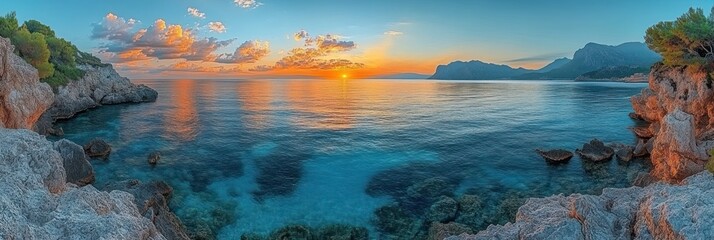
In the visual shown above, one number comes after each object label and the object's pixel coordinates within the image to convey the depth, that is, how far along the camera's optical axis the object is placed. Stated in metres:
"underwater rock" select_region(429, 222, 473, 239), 23.75
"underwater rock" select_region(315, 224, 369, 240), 26.08
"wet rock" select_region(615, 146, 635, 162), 41.03
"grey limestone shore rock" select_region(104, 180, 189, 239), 23.50
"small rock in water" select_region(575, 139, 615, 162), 41.62
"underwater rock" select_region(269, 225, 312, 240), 25.80
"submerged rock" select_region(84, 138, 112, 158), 43.62
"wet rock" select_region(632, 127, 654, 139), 54.22
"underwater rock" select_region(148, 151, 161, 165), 42.31
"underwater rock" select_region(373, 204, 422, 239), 26.75
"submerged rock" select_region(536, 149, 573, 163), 42.28
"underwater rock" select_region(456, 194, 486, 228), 27.96
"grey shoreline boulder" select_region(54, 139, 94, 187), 31.98
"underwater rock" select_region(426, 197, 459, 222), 28.58
